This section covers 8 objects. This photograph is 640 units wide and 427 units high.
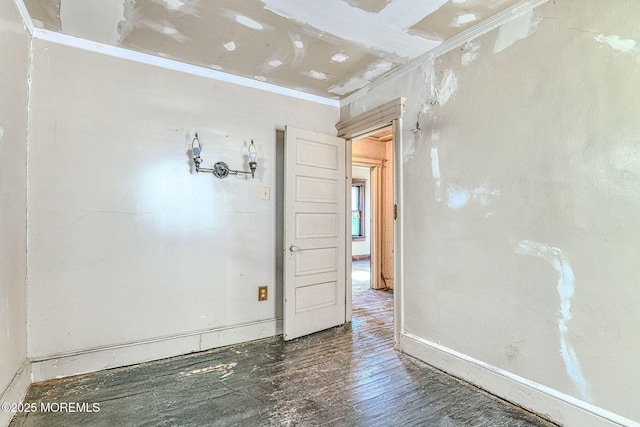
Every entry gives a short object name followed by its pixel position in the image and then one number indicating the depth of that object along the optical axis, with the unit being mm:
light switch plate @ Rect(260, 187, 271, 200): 2894
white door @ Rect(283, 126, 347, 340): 2834
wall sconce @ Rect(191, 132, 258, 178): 2500
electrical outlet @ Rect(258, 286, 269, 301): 2867
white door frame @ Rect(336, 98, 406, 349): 2602
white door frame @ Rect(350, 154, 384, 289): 4949
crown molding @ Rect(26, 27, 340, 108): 2124
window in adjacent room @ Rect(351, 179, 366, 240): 8070
